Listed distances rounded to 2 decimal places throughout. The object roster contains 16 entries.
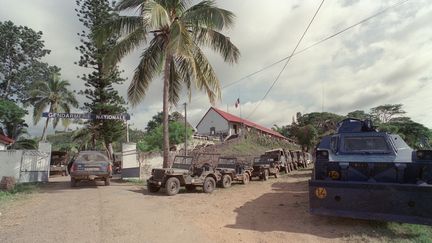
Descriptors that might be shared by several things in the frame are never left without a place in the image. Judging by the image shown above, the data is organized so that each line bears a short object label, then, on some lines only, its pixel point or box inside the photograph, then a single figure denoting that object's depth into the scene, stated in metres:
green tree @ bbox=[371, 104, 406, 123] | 44.83
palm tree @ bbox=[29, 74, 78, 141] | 32.59
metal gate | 16.30
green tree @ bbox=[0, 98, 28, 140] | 26.73
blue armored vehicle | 6.25
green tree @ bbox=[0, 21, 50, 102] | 33.66
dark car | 13.98
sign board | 19.06
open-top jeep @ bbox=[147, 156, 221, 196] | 12.12
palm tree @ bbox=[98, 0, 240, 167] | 14.00
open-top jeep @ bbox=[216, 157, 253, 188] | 14.85
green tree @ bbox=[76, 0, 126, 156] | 25.52
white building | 48.84
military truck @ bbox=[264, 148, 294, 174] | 21.62
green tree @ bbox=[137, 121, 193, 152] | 37.18
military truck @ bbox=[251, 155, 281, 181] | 18.33
